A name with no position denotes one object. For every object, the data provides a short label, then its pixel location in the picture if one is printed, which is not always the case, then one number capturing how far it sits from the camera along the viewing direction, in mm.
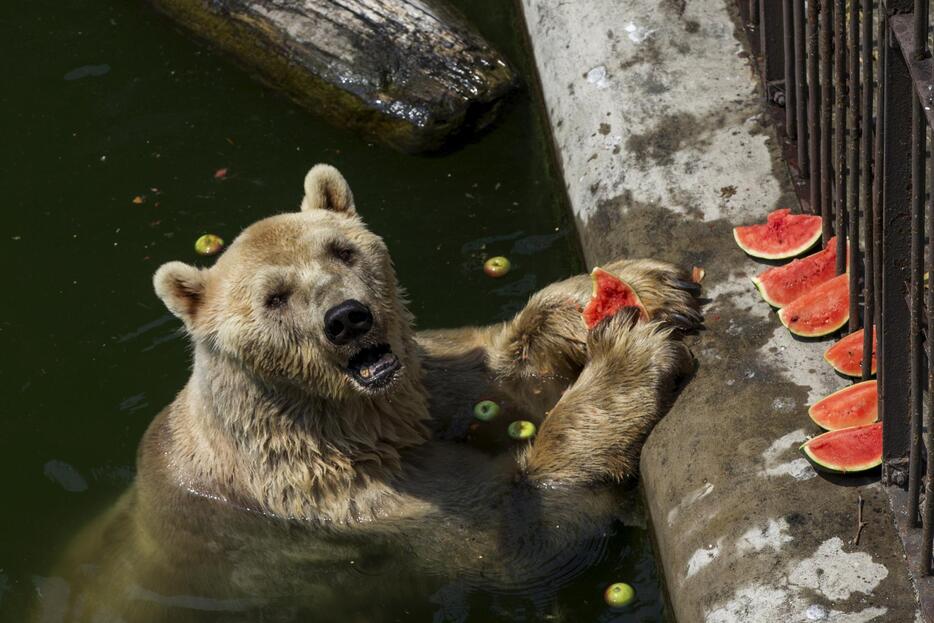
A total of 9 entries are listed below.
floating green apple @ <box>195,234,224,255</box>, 16406
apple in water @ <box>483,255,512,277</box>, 15500
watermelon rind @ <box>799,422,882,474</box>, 9828
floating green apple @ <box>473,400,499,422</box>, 13141
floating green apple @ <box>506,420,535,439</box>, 13164
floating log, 17250
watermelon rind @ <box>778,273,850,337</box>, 11195
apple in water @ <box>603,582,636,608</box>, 11539
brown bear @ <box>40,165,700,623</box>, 11250
